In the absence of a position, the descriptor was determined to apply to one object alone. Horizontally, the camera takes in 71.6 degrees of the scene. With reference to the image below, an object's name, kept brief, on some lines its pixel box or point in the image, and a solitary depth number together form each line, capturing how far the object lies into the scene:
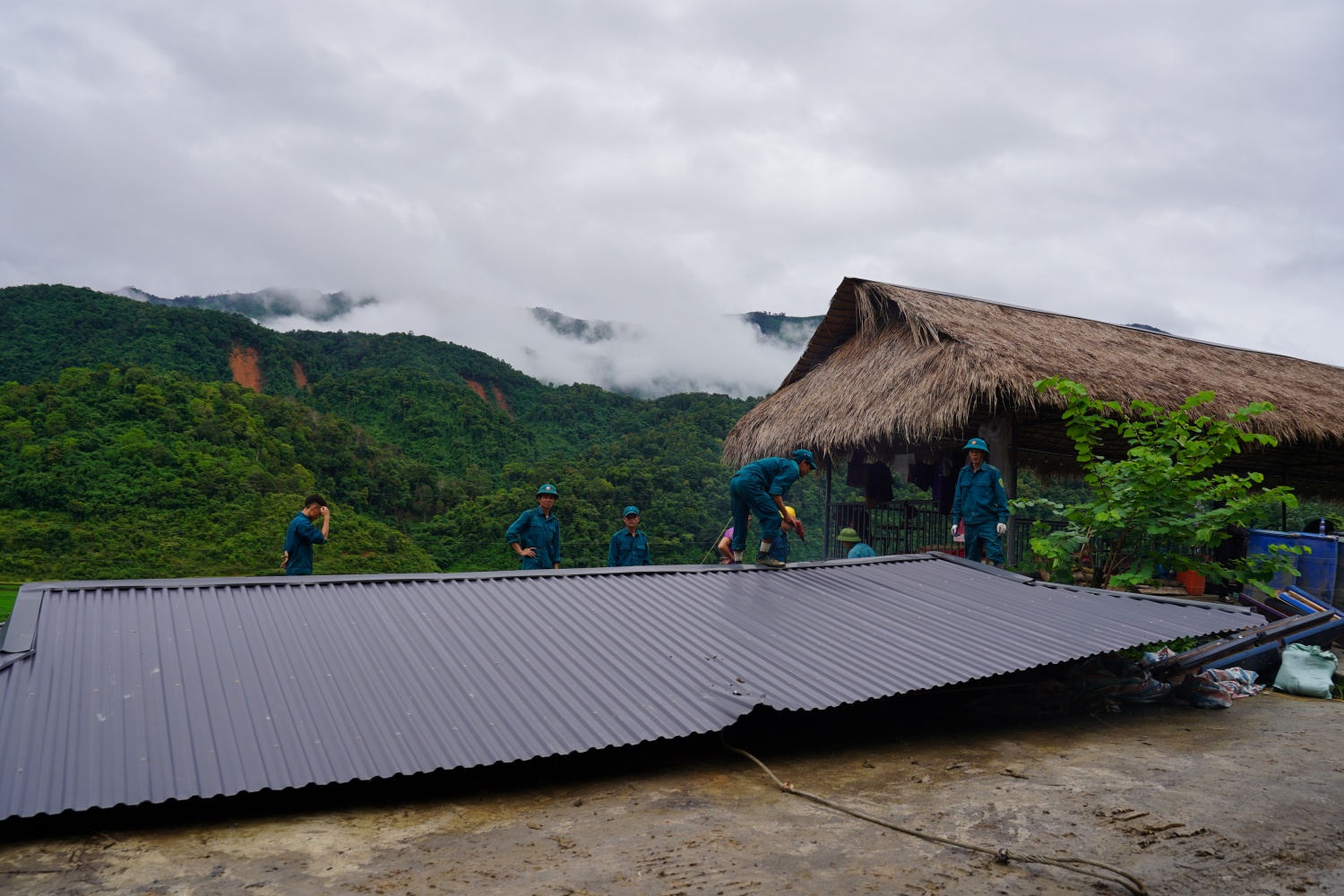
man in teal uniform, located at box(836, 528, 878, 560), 8.20
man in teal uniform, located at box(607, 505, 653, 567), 9.04
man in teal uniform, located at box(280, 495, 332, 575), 7.29
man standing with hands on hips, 8.41
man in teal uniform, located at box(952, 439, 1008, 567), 7.93
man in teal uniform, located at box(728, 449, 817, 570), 6.64
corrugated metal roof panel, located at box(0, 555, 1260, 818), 3.49
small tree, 7.27
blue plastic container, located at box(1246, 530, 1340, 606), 8.80
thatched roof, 9.33
